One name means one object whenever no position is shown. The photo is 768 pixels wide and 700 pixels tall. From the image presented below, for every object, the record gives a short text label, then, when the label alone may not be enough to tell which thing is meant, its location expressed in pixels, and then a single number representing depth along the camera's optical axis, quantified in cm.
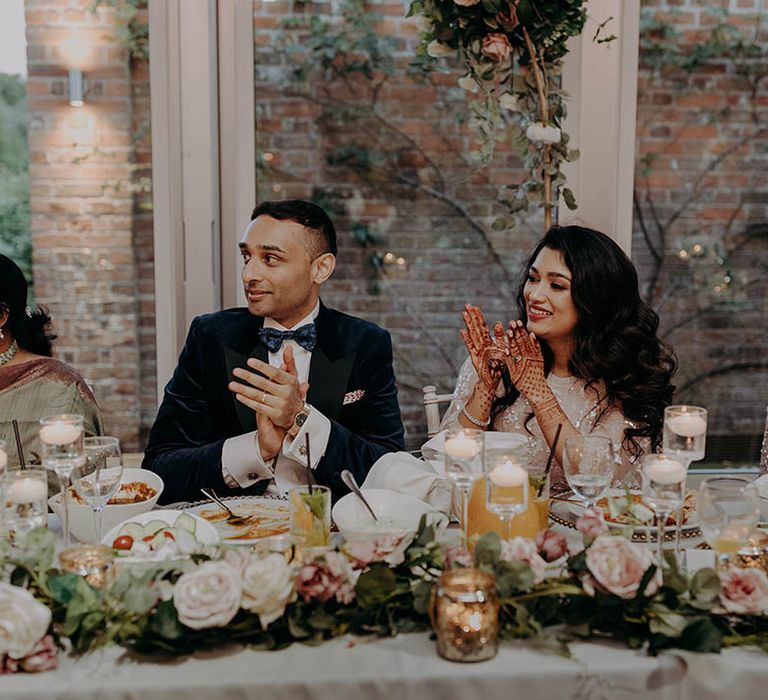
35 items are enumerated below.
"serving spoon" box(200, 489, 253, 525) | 181
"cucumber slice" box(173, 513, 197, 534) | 152
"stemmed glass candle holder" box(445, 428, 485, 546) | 149
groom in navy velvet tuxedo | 223
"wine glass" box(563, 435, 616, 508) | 164
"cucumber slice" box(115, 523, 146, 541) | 155
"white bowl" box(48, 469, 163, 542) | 167
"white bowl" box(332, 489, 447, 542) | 158
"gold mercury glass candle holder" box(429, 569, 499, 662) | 122
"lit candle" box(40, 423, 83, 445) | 156
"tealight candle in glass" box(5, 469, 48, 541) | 151
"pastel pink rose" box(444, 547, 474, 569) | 130
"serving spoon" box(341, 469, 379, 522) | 162
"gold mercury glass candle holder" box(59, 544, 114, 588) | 132
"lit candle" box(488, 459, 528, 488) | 141
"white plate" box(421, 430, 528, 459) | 191
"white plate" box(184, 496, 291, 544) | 173
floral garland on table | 124
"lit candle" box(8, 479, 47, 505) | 150
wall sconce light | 300
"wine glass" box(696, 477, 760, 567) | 140
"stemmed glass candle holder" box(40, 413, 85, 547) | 156
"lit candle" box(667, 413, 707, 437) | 163
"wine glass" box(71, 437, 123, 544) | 160
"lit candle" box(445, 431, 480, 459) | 149
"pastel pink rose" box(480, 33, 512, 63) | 263
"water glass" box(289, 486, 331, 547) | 156
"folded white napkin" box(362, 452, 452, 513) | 179
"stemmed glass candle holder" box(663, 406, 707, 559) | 163
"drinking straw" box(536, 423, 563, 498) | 171
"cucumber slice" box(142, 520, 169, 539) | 156
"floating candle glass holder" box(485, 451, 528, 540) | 141
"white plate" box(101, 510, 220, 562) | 157
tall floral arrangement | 263
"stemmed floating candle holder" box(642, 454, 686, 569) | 146
